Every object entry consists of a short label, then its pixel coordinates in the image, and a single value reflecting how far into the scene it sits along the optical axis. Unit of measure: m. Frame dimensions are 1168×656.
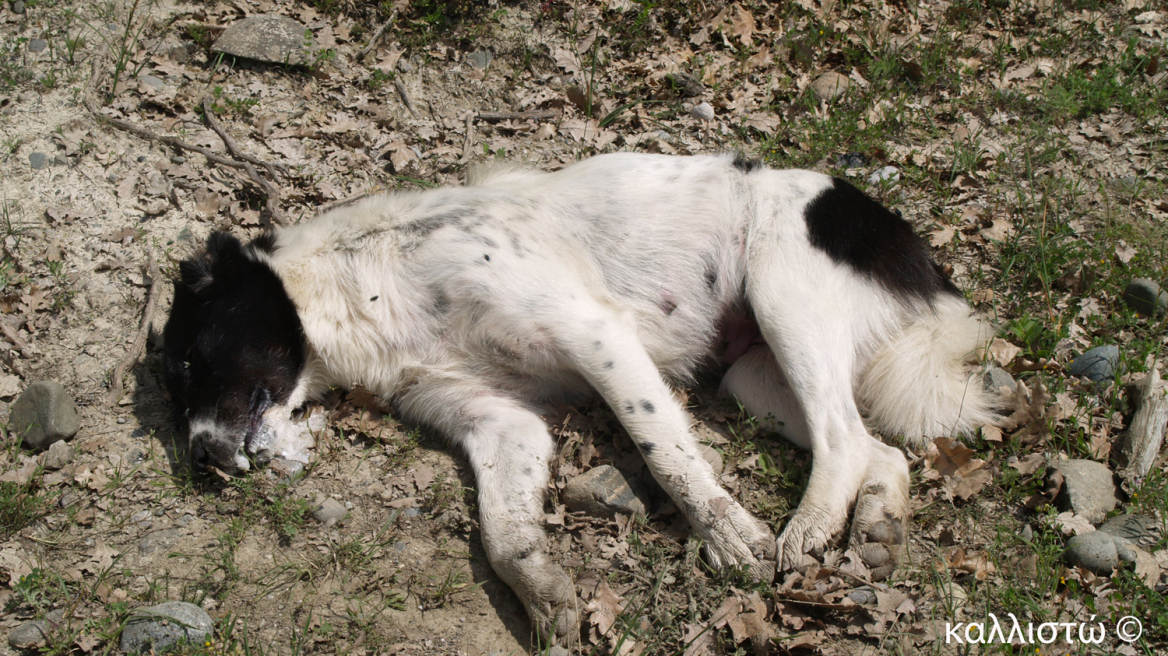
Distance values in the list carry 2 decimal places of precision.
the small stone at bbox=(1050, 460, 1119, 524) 3.28
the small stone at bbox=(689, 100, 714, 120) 5.55
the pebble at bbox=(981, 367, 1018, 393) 3.79
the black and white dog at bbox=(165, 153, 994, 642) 3.47
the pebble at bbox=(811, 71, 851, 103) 5.61
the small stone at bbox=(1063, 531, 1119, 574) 3.02
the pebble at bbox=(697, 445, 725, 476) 3.60
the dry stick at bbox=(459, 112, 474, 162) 5.24
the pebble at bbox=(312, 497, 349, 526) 3.46
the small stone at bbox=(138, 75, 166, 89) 5.27
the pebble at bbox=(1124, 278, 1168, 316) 4.15
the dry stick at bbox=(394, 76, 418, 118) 5.48
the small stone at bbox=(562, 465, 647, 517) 3.37
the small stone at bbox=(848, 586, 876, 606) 2.97
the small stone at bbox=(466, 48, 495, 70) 5.77
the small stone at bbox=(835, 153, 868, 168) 5.17
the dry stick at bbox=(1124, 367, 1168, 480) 3.47
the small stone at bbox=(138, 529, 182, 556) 3.31
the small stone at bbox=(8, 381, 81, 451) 3.70
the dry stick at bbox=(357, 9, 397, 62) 5.75
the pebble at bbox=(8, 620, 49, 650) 2.82
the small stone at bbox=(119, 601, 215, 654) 2.78
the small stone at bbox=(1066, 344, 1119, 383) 3.83
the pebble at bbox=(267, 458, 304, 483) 3.63
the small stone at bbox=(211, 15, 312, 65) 5.47
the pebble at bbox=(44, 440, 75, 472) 3.65
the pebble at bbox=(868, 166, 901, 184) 4.98
